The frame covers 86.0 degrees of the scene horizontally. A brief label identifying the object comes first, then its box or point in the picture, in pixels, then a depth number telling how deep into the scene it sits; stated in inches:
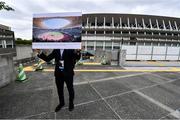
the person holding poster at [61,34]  84.0
